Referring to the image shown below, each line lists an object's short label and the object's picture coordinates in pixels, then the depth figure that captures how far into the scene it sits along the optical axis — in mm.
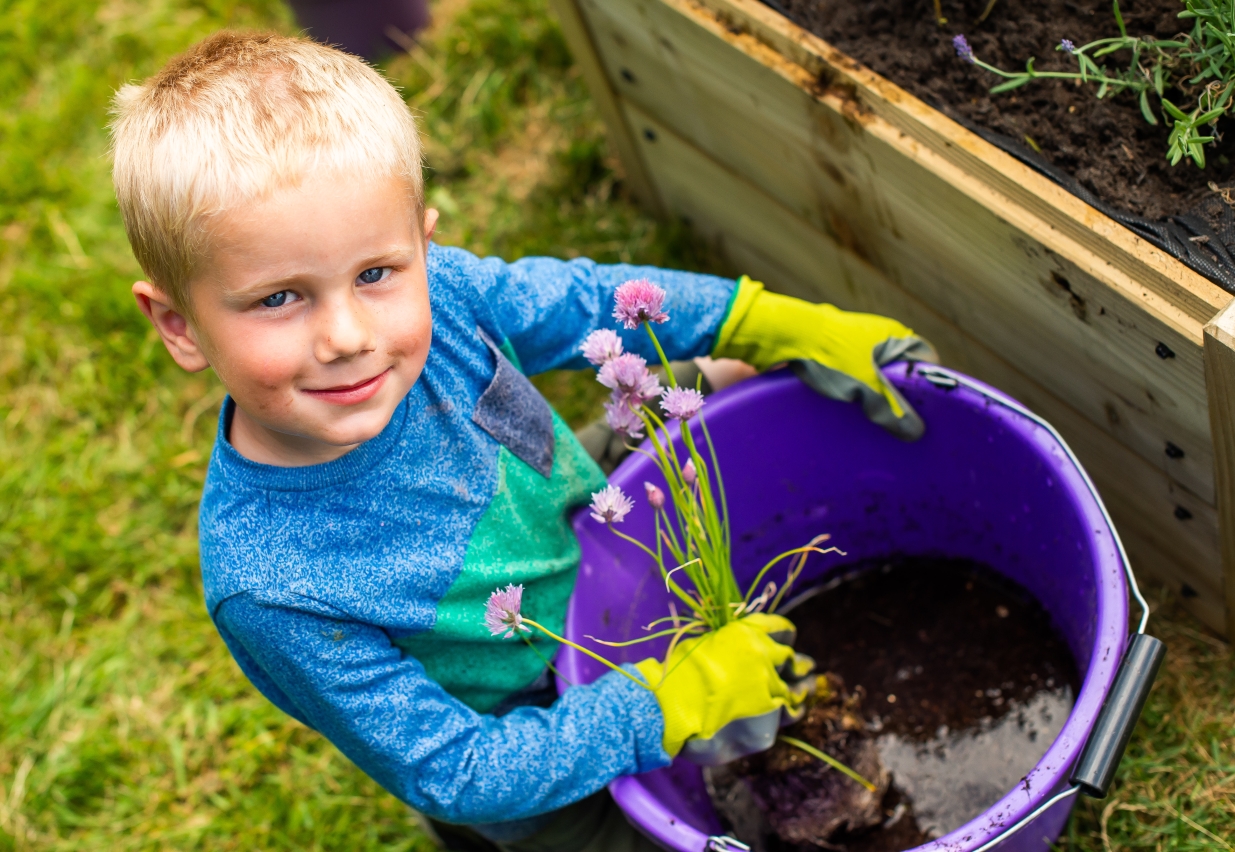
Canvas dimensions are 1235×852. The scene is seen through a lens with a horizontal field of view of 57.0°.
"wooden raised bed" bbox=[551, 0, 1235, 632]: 1138
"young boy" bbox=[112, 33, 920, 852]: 964
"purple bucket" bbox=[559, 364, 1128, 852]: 1166
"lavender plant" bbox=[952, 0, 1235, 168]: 1129
